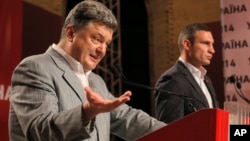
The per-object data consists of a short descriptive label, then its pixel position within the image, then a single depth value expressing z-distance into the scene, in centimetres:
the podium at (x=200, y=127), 300
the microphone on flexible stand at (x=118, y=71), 416
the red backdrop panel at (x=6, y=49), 684
